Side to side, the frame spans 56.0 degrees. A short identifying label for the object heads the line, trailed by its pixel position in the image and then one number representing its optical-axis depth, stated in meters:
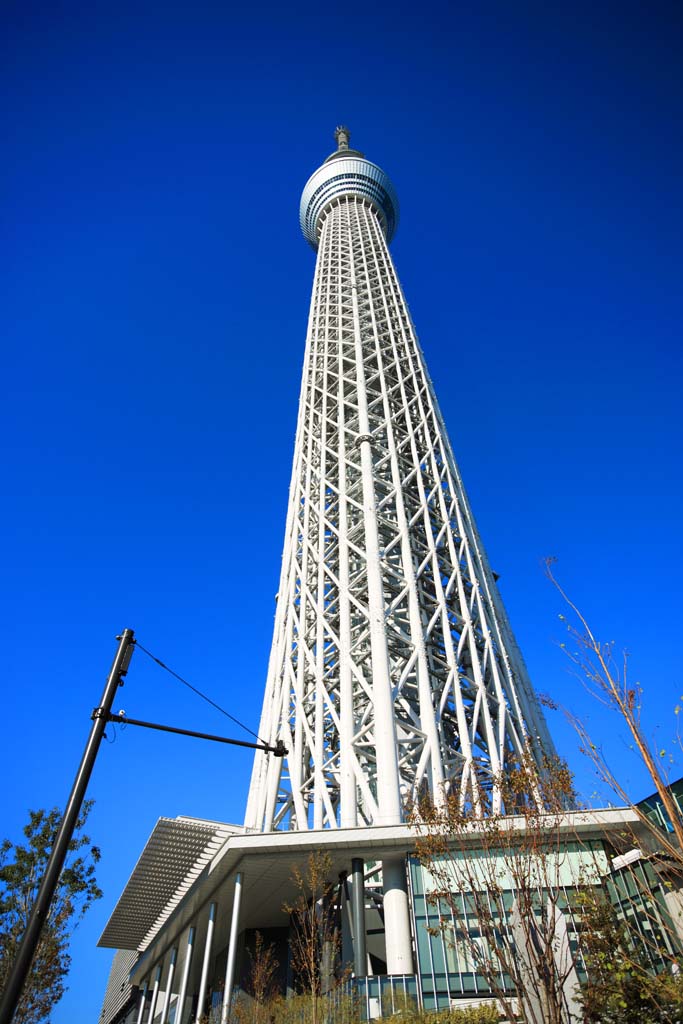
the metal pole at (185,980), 20.73
